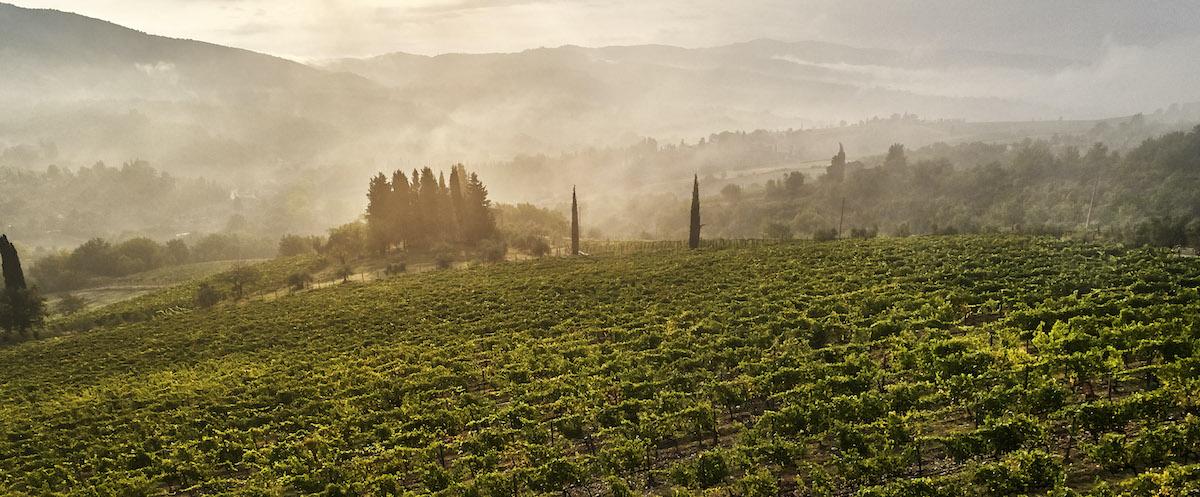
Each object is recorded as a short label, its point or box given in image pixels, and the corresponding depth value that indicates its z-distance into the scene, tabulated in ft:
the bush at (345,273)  317.03
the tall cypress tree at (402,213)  378.53
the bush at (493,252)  334.24
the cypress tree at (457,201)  390.83
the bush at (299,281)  305.73
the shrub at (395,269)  321.11
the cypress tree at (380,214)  371.15
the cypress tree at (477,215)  387.34
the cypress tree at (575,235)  352.28
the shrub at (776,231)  523.29
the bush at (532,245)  350.84
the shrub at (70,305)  339.57
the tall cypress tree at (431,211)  386.52
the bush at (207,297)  280.90
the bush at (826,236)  318.94
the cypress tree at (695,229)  331.69
